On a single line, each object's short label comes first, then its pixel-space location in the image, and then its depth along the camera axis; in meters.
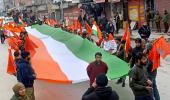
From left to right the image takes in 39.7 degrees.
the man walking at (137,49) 6.02
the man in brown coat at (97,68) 5.51
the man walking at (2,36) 17.43
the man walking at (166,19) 15.25
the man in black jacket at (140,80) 4.79
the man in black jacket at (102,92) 3.60
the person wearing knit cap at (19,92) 3.98
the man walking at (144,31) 11.93
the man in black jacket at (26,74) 5.37
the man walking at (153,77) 5.53
